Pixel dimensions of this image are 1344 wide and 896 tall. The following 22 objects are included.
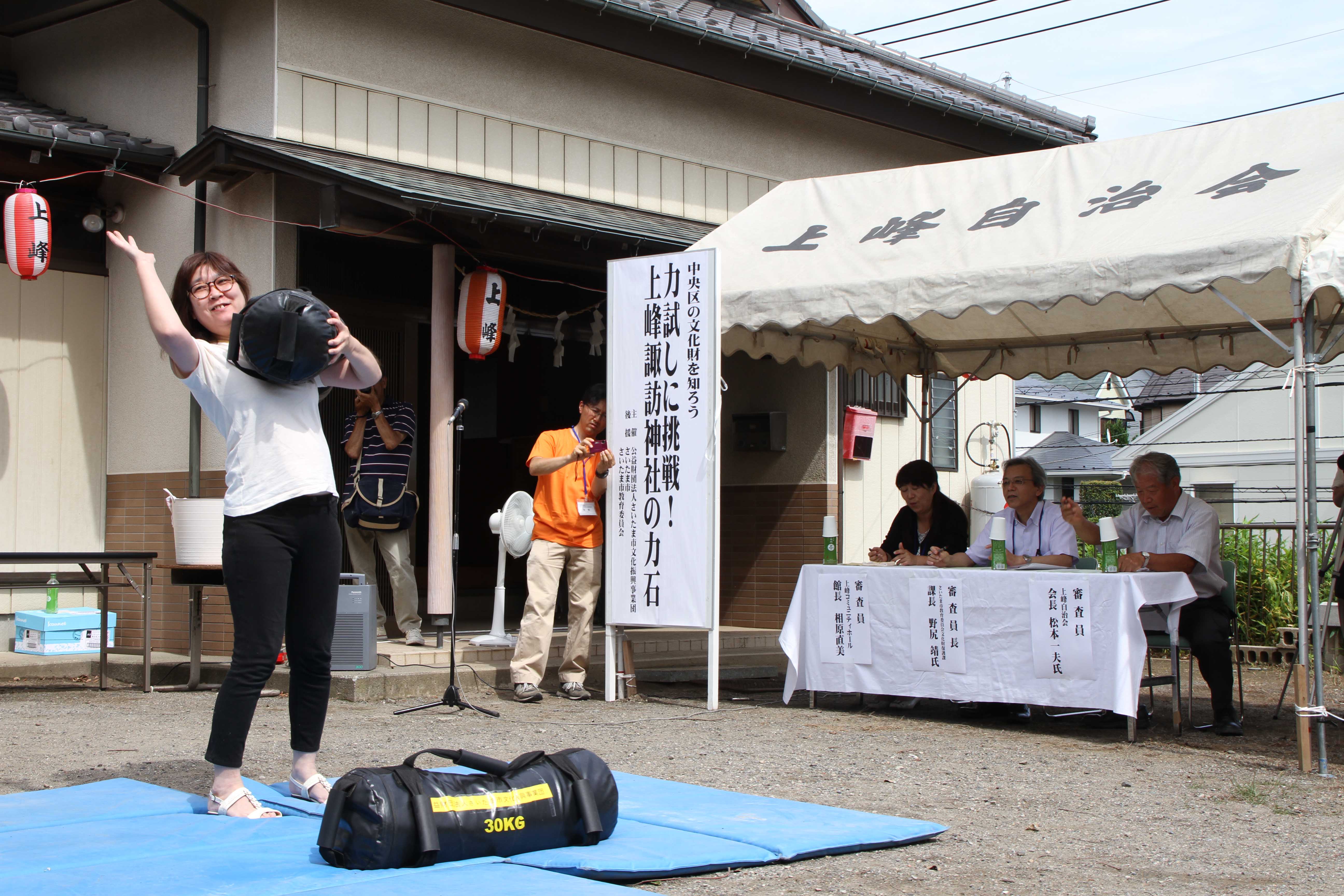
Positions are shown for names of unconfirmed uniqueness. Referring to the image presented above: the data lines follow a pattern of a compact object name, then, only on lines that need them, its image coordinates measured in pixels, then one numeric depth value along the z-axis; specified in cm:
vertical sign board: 737
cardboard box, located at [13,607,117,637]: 866
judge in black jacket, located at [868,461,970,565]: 770
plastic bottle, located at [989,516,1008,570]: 696
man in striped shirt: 830
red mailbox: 1145
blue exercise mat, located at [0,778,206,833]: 407
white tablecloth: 621
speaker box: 766
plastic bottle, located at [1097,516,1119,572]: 656
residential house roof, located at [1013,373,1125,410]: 4684
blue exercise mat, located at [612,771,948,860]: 398
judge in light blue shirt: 712
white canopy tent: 574
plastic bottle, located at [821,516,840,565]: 754
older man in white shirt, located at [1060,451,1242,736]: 662
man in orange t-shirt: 765
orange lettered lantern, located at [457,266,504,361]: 849
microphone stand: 695
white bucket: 755
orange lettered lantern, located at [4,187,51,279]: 799
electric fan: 787
